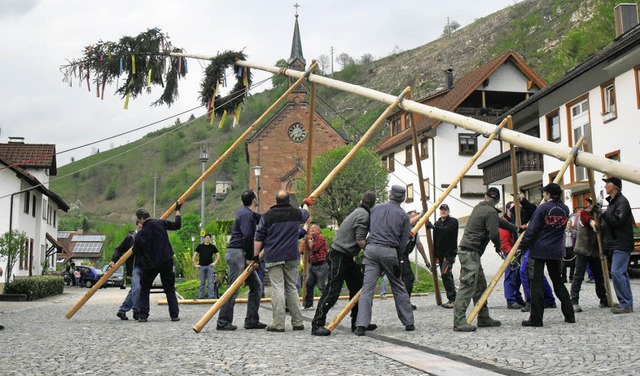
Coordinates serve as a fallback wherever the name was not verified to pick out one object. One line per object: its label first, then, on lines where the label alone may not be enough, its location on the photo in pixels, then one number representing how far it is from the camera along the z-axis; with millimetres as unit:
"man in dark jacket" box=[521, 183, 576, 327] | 9297
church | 65562
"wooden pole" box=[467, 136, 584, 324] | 9030
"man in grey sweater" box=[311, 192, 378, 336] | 9414
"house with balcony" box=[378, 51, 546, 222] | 43281
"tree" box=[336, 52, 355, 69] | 190125
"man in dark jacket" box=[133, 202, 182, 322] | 11836
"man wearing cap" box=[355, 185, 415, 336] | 9273
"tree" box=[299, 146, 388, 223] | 45281
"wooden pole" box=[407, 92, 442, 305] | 12578
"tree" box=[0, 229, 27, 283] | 26719
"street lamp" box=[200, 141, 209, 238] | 28688
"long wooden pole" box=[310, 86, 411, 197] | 10711
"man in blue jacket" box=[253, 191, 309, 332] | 9719
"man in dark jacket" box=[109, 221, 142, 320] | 12220
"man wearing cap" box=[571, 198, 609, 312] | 11133
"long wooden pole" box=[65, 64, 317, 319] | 11938
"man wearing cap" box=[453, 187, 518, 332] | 9180
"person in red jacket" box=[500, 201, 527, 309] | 12248
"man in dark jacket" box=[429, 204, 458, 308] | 13477
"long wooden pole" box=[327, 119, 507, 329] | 9523
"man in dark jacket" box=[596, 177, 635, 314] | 10297
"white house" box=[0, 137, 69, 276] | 34281
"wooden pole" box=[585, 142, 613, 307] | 10820
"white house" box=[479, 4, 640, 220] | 25188
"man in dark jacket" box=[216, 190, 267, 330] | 10266
